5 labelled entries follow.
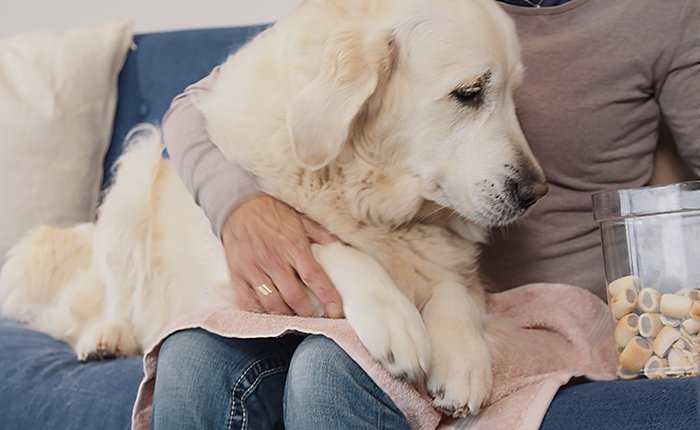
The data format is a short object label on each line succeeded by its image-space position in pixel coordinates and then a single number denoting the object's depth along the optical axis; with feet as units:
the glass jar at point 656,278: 3.80
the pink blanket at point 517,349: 3.77
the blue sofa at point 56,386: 4.84
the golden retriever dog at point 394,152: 4.02
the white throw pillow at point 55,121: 7.57
